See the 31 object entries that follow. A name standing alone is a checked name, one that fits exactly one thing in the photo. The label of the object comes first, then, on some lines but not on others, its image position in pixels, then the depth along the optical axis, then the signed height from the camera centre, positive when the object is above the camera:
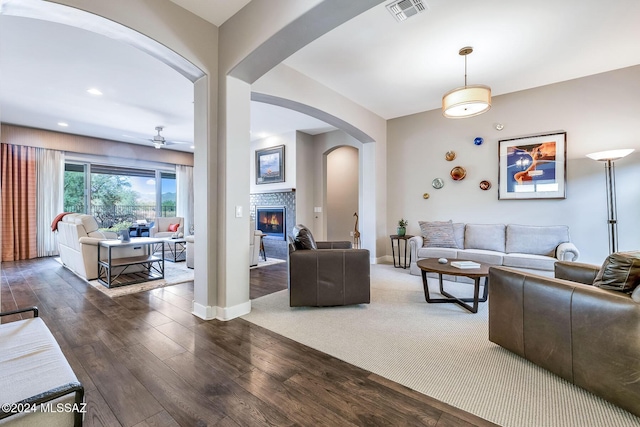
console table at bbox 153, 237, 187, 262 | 5.81 -0.86
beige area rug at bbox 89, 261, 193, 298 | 3.58 -1.00
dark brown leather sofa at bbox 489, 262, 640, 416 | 1.42 -0.72
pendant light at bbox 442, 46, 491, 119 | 2.88 +1.24
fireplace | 6.65 -0.18
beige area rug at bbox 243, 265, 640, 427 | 1.46 -1.07
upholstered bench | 0.85 -0.61
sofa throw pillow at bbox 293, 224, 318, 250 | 3.13 -0.30
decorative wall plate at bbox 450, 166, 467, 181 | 4.84 +0.70
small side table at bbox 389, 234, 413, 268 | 5.02 -0.59
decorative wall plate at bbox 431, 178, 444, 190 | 5.07 +0.55
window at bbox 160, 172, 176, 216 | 8.28 +0.68
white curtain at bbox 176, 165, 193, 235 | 8.38 +0.58
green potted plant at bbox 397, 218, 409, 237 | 5.16 -0.28
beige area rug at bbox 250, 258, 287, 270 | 5.42 -1.03
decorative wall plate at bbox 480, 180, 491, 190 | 4.63 +0.46
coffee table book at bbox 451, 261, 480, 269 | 2.97 -0.59
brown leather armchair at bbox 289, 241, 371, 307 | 2.92 -0.68
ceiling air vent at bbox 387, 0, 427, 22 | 2.40 +1.87
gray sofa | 3.58 -0.51
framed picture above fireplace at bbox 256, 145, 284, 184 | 6.68 +1.25
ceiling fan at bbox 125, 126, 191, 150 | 5.84 +1.64
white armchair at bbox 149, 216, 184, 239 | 6.57 -0.28
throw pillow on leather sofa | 1.53 -0.36
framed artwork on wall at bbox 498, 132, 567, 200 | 4.05 +0.70
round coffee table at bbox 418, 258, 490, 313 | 2.79 -0.64
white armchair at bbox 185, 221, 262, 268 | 5.03 -0.62
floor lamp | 3.63 +0.07
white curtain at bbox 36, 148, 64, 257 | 6.09 +0.50
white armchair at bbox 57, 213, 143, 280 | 4.12 -0.47
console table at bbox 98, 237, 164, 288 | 3.87 -0.86
